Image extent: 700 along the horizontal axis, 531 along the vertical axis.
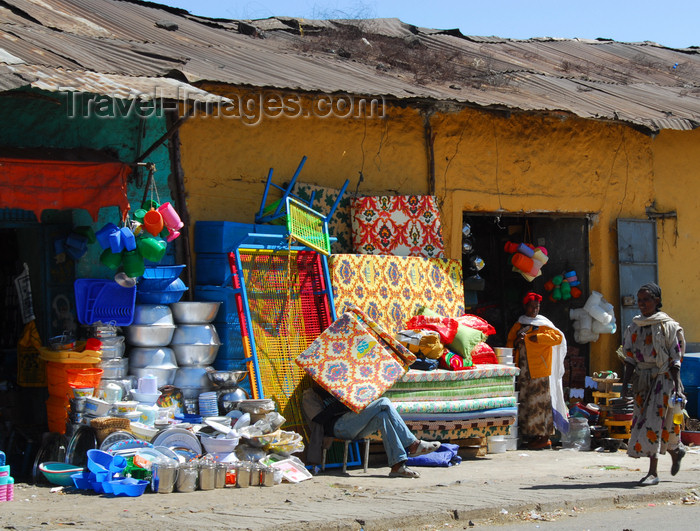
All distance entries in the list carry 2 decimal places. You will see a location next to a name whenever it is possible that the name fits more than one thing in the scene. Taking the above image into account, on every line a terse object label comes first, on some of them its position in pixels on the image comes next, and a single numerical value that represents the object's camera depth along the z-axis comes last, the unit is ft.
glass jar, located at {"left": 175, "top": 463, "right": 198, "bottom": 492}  45.21
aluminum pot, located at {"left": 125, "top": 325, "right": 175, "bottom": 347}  51.70
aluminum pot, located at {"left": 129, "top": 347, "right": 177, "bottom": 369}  51.70
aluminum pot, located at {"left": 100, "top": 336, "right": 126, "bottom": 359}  50.03
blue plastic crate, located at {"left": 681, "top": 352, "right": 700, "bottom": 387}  69.67
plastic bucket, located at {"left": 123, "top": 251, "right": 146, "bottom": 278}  49.37
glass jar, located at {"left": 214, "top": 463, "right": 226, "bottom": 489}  46.39
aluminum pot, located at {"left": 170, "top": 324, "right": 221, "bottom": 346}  53.11
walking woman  48.75
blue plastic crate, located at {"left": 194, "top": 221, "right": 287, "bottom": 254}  54.44
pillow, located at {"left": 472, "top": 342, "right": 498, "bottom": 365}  60.23
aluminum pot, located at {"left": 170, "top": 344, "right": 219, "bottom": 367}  53.11
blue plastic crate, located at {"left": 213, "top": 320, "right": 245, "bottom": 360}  55.26
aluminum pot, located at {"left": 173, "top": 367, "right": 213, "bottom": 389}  52.80
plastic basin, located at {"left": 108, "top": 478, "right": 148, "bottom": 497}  43.52
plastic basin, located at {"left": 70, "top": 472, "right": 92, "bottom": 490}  44.88
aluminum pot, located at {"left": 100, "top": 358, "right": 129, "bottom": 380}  50.06
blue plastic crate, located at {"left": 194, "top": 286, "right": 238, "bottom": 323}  54.65
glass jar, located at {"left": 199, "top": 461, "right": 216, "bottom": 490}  45.96
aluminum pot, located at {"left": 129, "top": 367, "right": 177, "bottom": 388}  51.41
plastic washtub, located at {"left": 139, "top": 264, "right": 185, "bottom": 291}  52.31
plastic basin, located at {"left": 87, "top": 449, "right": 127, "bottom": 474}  44.37
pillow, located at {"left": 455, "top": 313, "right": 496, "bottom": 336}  61.05
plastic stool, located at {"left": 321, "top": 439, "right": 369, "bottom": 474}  51.24
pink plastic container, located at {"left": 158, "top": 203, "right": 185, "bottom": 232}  50.34
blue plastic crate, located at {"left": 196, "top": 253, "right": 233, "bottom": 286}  54.65
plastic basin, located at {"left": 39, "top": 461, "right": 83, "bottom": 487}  45.42
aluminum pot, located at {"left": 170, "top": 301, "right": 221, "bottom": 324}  53.16
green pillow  58.70
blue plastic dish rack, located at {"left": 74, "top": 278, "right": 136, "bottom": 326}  50.37
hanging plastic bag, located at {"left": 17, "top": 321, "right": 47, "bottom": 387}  51.78
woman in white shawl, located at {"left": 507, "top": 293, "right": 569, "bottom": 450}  64.08
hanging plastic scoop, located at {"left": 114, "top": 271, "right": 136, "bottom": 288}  50.37
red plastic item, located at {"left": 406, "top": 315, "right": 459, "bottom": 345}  58.49
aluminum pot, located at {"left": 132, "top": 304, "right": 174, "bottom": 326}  51.83
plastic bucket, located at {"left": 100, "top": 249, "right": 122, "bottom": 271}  49.14
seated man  49.93
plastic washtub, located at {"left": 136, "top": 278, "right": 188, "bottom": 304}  52.54
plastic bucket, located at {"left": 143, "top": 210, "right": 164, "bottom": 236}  49.65
